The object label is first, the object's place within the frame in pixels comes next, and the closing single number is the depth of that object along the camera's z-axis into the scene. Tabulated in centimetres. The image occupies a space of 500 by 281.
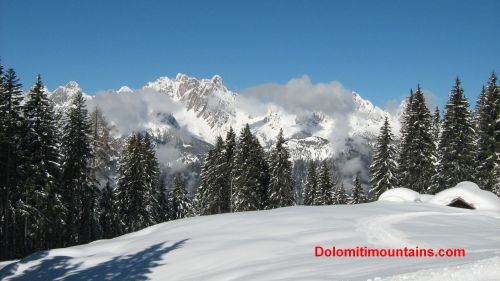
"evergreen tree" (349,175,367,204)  6328
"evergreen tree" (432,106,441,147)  6662
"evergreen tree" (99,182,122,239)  5012
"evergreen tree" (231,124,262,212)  4834
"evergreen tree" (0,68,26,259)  3078
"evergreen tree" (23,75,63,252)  3369
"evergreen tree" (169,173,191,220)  6919
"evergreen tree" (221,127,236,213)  5428
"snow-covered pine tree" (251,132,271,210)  5031
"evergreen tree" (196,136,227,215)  5488
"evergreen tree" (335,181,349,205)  6494
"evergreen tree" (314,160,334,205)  5941
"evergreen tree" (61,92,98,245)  3916
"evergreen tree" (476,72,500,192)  4175
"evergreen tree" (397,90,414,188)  4691
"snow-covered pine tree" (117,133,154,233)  4812
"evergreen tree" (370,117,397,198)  4709
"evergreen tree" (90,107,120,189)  4447
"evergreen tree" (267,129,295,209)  4981
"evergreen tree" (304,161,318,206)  6342
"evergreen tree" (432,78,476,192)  4256
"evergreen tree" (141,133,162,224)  4966
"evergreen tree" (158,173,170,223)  6473
